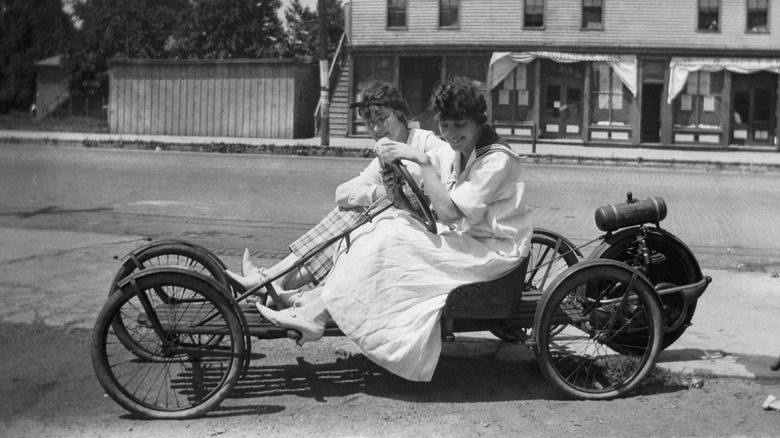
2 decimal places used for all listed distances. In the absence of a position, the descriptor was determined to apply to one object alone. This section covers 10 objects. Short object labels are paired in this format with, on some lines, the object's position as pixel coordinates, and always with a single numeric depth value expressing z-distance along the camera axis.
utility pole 27.17
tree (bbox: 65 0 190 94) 43.53
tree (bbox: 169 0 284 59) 51.13
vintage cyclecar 4.52
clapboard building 32.41
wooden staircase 35.88
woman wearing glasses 5.32
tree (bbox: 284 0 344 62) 54.12
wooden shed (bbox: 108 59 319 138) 34.28
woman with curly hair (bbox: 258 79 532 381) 4.61
